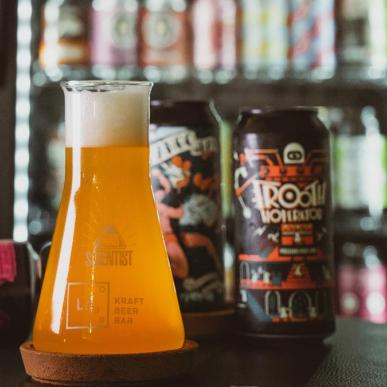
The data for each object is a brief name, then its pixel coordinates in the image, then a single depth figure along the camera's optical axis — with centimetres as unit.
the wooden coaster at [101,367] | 62
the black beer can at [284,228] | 85
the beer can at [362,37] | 247
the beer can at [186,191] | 90
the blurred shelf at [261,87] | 243
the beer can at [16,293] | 86
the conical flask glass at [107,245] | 64
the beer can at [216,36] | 246
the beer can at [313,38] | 246
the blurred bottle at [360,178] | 250
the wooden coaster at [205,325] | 89
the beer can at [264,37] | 247
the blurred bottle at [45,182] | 236
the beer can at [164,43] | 244
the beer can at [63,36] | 241
